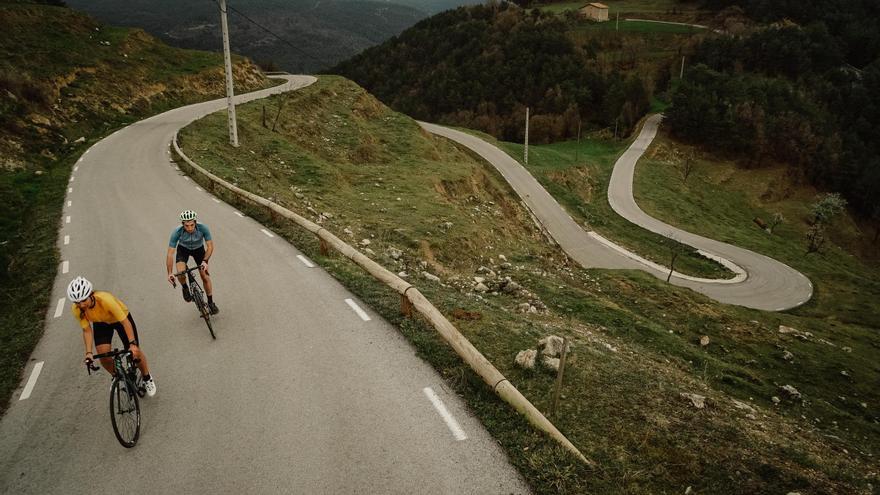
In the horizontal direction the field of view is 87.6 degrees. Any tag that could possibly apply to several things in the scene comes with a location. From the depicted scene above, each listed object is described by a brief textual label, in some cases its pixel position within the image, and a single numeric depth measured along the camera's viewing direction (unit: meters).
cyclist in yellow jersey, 6.54
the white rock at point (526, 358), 8.10
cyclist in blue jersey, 9.45
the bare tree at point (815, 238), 51.06
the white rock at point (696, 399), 7.77
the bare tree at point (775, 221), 59.44
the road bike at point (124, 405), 6.37
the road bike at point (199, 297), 9.13
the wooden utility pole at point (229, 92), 23.94
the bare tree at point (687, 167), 66.56
